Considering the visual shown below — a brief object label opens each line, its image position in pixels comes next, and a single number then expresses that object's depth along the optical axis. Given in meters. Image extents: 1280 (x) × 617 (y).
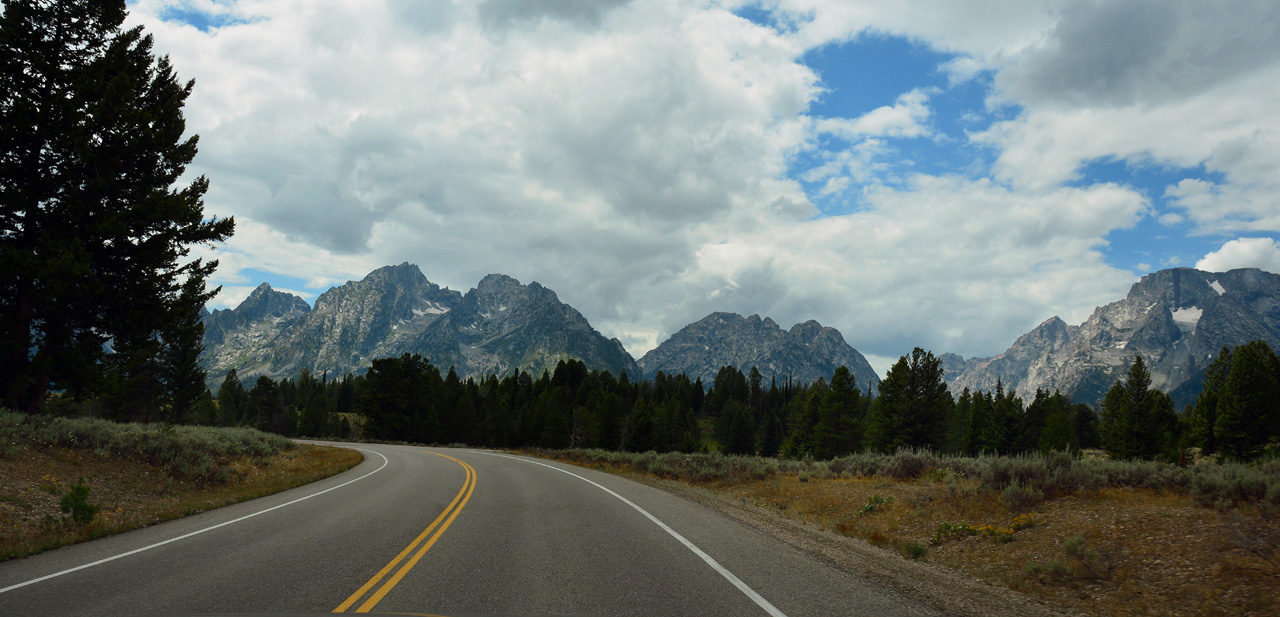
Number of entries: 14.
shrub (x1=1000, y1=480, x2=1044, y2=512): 11.74
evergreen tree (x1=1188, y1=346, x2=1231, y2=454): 43.88
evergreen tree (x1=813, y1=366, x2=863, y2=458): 60.50
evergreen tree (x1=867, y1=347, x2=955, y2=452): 52.78
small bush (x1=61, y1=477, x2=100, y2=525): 10.27
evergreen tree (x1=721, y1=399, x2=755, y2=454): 85.25
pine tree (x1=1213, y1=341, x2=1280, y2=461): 39.22
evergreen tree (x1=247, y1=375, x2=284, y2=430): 81.19
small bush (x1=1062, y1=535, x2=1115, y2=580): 8.05
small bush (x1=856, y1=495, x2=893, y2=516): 14.51
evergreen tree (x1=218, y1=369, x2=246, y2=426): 88.94
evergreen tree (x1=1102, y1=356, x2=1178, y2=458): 48.81
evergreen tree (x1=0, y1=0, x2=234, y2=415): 15.91
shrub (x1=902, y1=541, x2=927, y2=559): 10.24
